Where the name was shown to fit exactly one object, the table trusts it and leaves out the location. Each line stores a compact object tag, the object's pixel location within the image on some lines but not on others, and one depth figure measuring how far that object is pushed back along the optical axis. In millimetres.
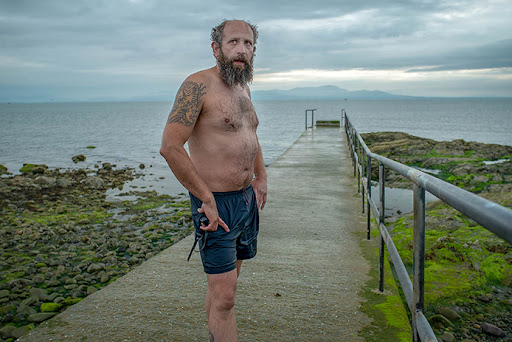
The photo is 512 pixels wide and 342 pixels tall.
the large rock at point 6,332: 3117
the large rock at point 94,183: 12963
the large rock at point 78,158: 21903
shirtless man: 2146
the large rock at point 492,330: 3402
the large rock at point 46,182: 12805
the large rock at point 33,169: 16375
